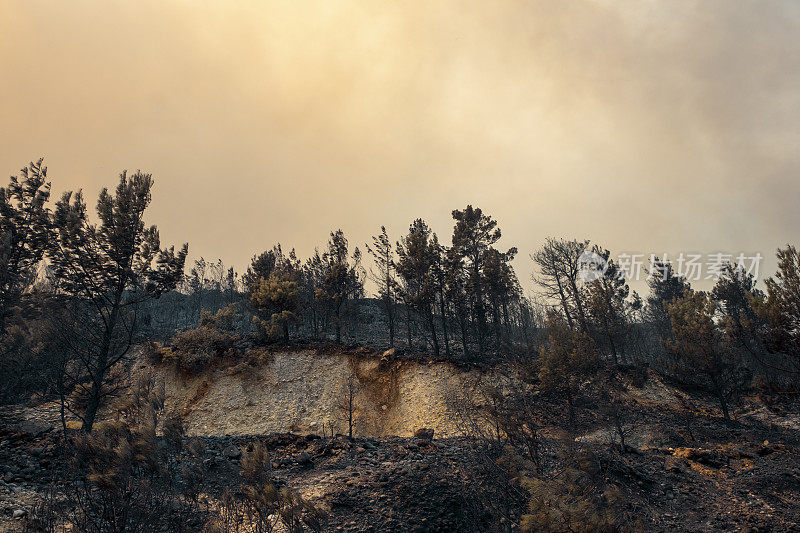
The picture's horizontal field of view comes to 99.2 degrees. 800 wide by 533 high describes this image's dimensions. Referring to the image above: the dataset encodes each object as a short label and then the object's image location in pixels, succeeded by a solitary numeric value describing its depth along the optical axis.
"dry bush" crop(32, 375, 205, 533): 6.14
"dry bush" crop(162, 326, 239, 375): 25.03
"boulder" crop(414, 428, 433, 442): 13.74
